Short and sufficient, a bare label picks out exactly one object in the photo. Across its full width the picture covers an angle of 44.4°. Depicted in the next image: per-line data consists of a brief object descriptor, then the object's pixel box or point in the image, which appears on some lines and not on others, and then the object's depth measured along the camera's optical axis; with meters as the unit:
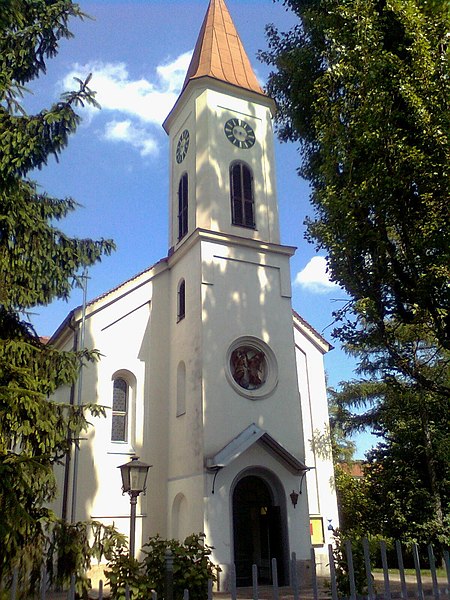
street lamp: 10.57
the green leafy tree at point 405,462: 19.67
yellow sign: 17.92
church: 15.66
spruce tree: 8.50
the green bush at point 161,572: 8.22
